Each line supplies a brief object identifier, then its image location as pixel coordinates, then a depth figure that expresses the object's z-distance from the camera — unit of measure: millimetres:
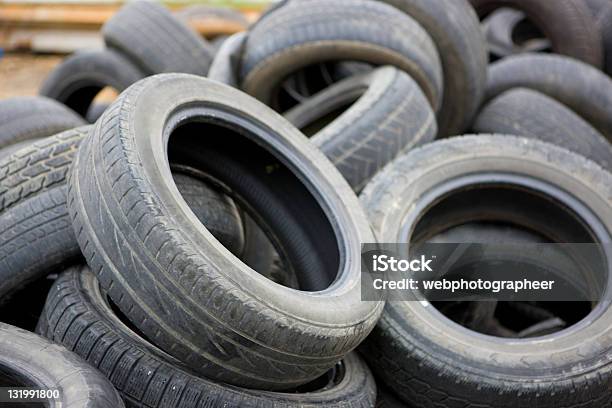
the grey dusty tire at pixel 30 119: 3633
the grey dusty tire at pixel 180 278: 2012
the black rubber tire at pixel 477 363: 2441
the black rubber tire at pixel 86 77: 4672
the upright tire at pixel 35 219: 2529
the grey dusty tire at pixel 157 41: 4496
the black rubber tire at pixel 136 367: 2135
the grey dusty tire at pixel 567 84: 4465
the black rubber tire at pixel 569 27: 5305
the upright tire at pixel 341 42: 3727
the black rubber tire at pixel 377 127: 3182
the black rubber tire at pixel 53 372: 1953
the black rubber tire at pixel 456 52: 4059
